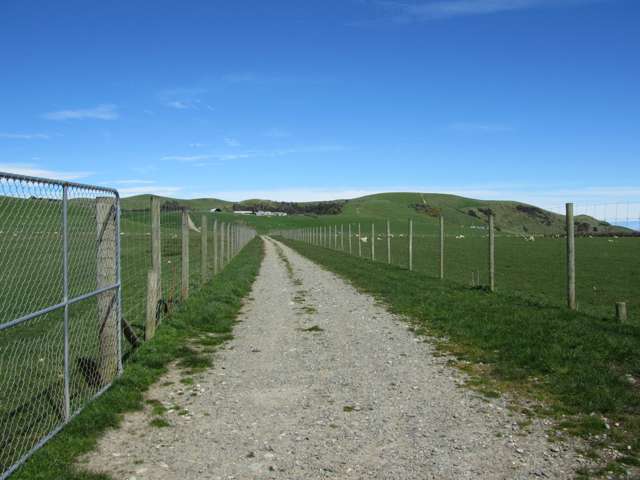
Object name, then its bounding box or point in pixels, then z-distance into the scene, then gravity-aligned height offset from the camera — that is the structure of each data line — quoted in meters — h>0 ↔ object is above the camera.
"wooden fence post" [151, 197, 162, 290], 9.45 -0.05
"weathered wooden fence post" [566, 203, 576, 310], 11.46 -0.55
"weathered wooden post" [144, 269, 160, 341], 8.70 -1.13
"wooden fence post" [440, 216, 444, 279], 19.03 -0.64
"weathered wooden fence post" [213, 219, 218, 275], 19.55 -0.77
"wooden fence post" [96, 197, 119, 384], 6.68 -0.55
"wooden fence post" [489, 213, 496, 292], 14.87 -0.57
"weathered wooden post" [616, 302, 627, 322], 10.02 -1.45
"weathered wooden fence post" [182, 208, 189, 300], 12.78 -0.48
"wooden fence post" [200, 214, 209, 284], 16.56 -0.48
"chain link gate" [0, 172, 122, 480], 4.75 -1.60
